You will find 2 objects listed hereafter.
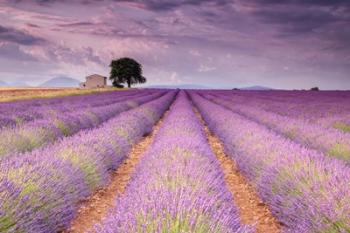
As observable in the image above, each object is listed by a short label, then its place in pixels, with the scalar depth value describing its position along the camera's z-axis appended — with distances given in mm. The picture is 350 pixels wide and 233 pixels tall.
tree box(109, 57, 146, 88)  81688
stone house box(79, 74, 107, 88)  85562
